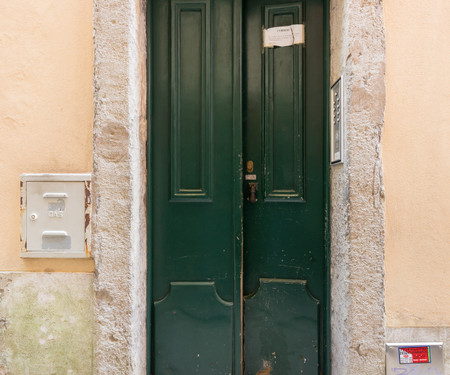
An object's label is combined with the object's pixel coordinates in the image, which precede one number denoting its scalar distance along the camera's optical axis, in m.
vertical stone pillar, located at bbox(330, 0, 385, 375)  2.01
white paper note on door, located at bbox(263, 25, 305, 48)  2.28
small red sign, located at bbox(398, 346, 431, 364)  2.03
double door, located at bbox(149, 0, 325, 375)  2.29
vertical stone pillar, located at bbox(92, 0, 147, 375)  2.07
